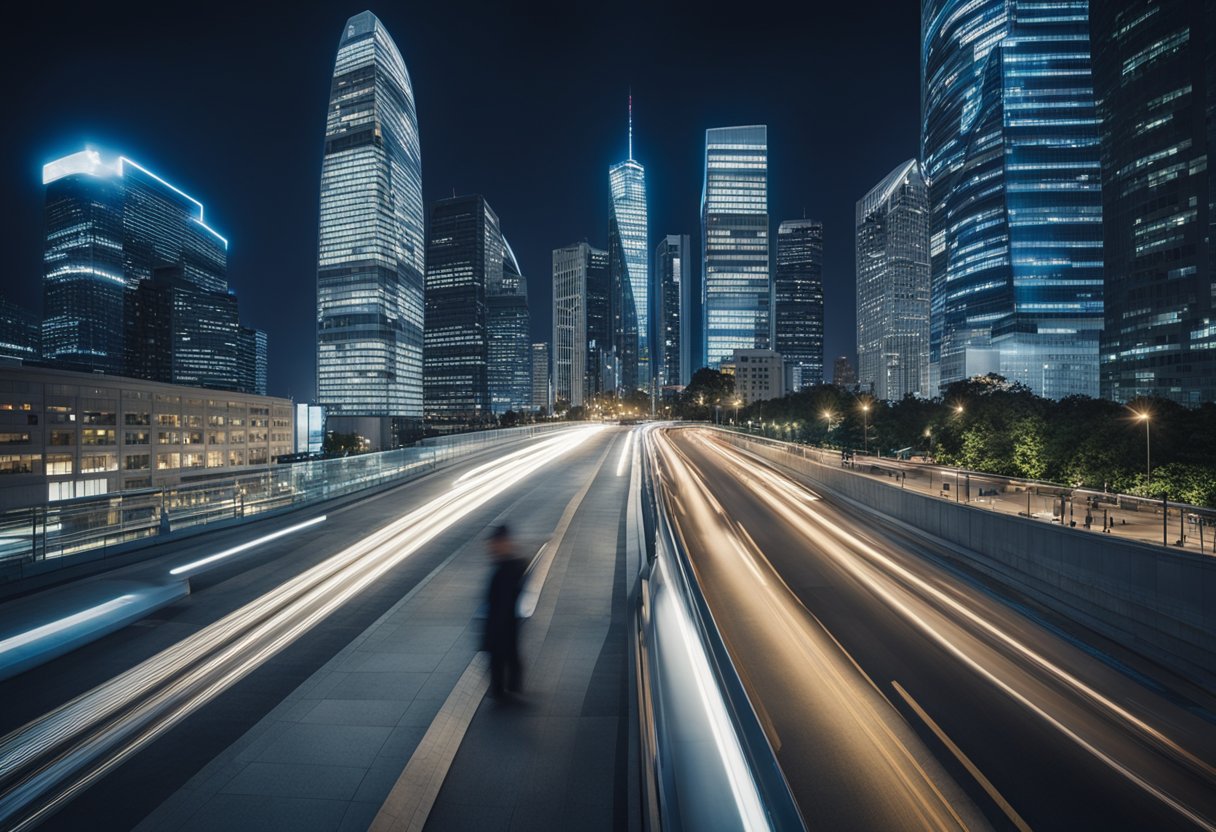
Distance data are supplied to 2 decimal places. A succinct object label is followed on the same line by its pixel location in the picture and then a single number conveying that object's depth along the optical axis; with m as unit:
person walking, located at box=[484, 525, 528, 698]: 6.25
